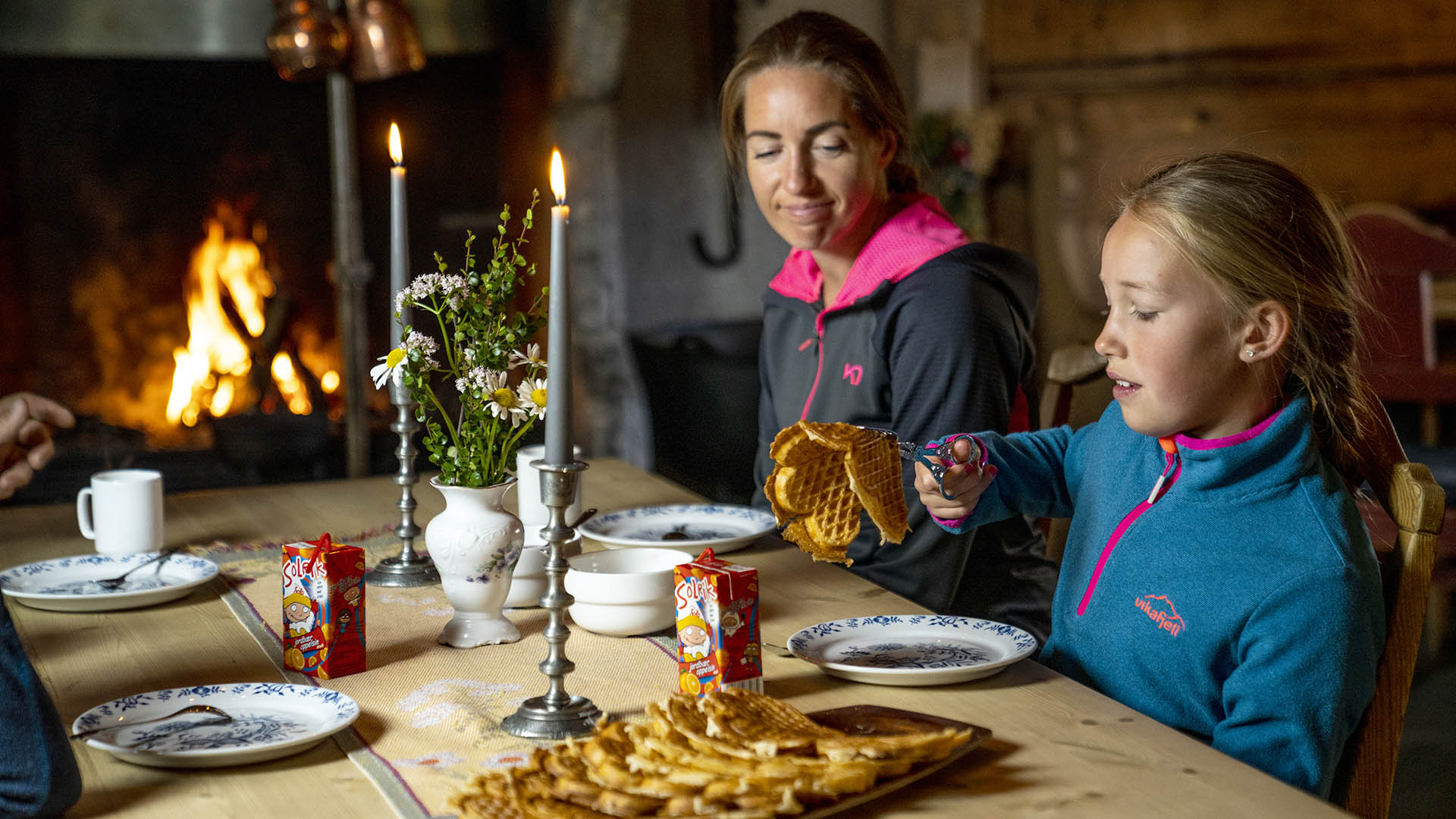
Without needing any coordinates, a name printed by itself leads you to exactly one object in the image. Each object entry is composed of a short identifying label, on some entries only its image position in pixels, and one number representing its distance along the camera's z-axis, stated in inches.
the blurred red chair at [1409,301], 126.7
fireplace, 144.6
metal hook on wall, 165.5
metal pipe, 143.9
